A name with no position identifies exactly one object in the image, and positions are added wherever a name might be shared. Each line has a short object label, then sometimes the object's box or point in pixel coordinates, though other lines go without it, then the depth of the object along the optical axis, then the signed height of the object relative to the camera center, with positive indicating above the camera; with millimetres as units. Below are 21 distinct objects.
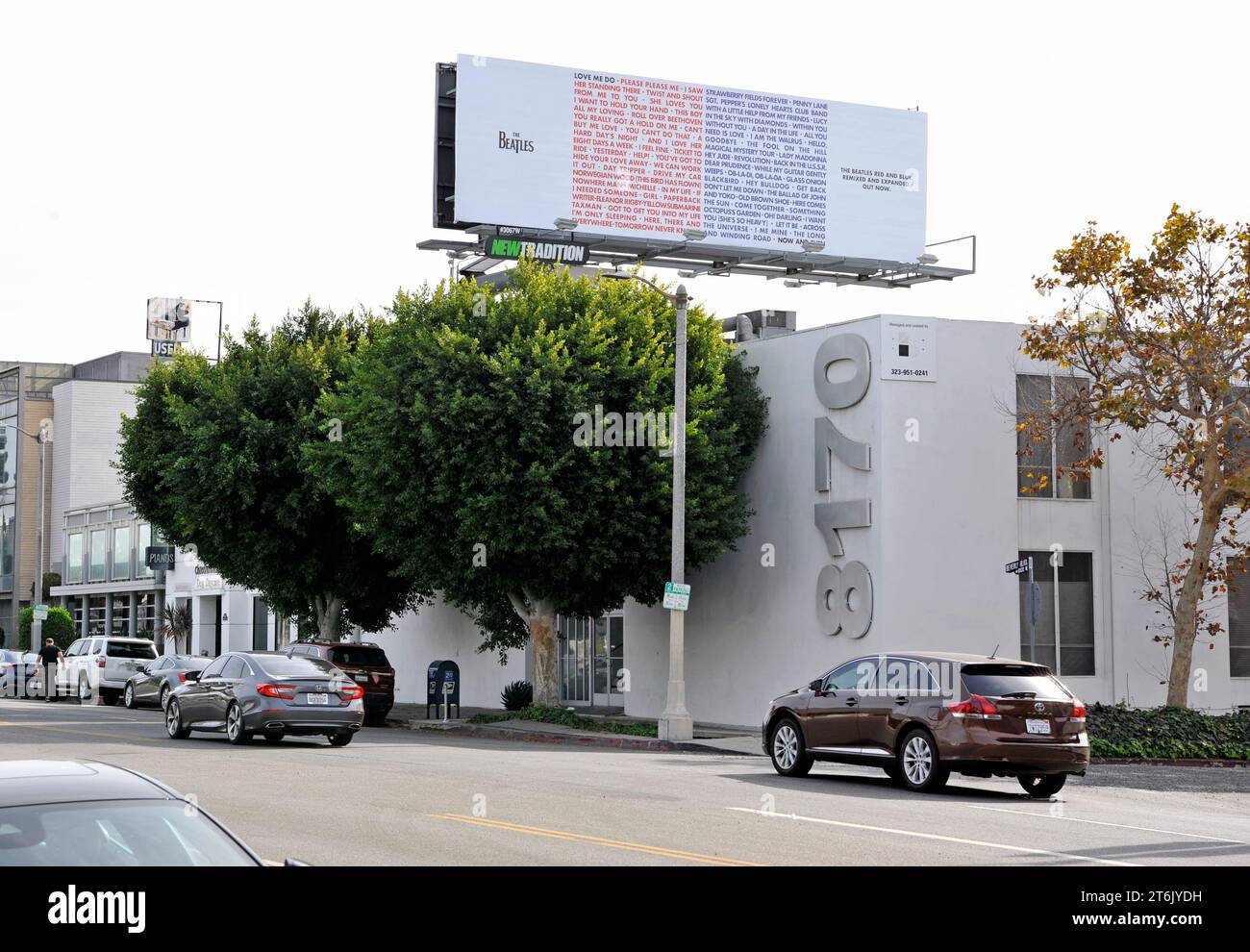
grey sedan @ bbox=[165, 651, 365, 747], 23469 -1815
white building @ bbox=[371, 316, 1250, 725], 29406 +1128
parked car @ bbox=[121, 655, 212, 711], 38031 -2417
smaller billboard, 82562 +14070
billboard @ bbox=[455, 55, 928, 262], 38875 +11321
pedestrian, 45000 -2458
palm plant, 59375 -1645
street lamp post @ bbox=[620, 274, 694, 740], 26562 +1023
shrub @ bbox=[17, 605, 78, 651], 67688 -2090
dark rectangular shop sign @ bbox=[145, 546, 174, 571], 60438 +918
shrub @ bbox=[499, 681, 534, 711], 36750 -2670
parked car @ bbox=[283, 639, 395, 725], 32219 -1755
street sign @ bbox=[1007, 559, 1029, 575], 26938 +417
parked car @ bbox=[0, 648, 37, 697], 47531 -2872
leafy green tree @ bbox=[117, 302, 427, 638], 37094 +2818
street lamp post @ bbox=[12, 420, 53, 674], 61497 -336
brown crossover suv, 17141 -1495
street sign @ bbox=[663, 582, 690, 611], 26453 -140
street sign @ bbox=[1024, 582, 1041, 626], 26188 -200
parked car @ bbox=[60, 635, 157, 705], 42469 -2287
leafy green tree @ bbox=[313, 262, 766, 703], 28594 +2704
